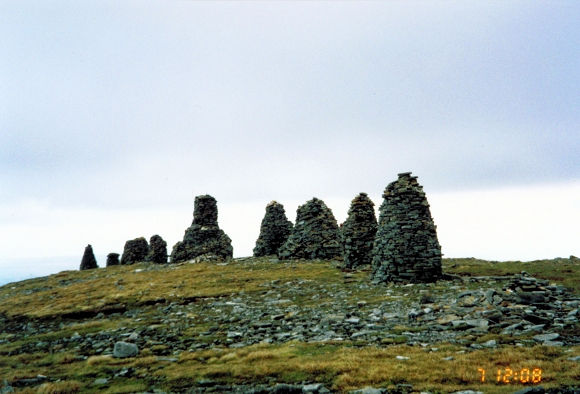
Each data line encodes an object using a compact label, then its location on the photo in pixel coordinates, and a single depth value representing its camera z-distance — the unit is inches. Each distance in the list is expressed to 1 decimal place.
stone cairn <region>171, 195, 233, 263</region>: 2191.2
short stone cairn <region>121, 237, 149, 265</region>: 2815.0
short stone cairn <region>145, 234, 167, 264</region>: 2603.3
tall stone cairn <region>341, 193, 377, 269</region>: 1464.1
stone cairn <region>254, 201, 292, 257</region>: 2240.4
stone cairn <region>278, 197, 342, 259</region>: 1803.6
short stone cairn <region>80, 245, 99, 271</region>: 2876.5
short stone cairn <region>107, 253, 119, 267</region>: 3058.6
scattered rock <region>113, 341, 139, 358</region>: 592.1
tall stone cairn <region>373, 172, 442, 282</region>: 1005.8
